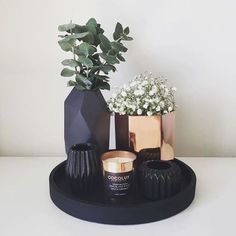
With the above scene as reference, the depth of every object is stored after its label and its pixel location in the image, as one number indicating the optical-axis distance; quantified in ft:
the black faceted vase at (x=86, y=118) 2.67
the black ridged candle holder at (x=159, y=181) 2.32
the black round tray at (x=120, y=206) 2.18
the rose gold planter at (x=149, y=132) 2.67
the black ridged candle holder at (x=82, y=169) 2.38
